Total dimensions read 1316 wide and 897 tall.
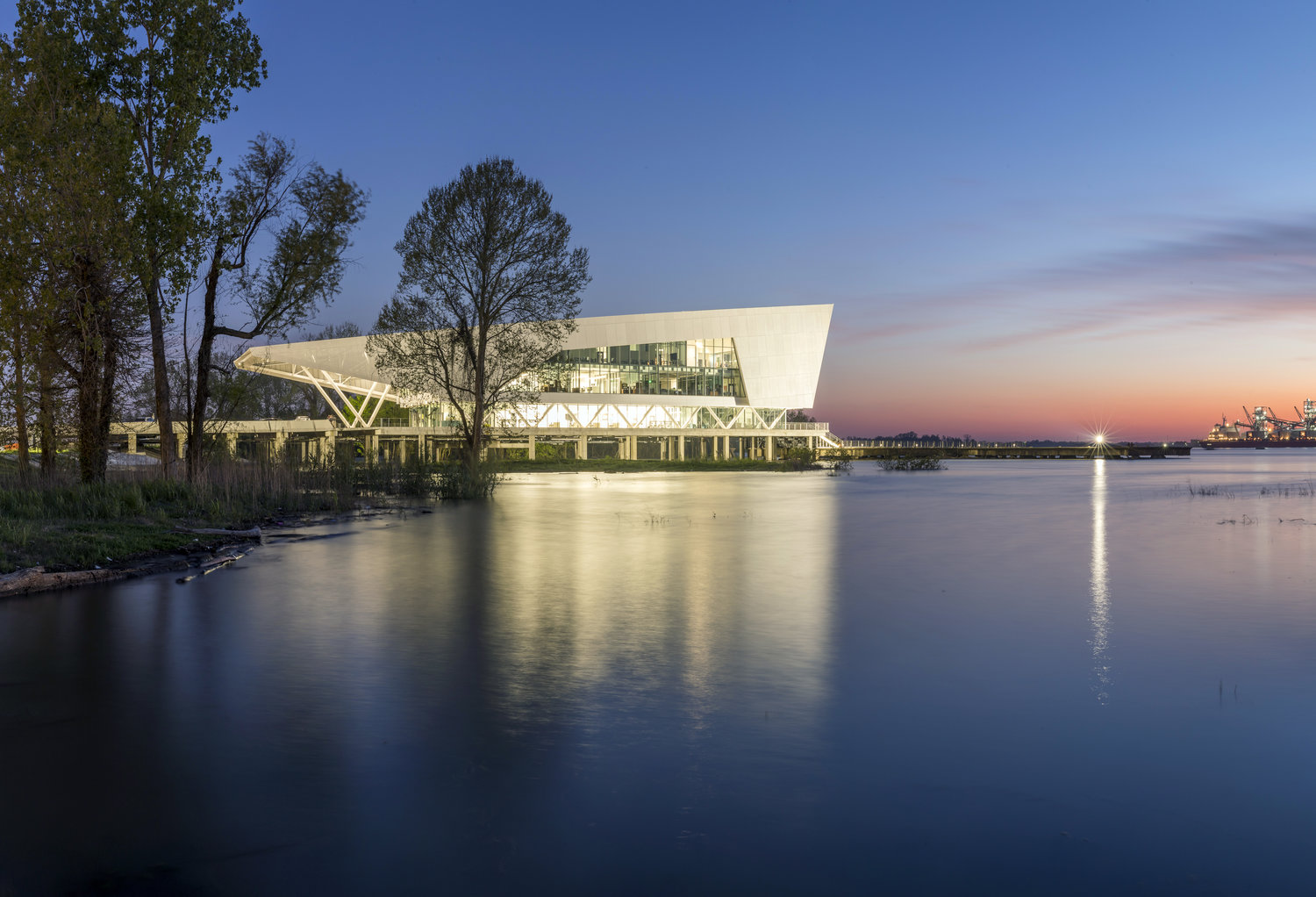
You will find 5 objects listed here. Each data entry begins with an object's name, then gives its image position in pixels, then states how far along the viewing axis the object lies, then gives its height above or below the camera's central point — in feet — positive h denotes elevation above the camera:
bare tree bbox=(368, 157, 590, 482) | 122.83 +22.50
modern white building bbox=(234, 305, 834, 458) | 253.24 +19.27
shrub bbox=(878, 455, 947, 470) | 237.45 -4.36
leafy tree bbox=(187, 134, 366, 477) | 79.15 +17.74
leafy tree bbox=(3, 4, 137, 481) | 60.90 +15.14
